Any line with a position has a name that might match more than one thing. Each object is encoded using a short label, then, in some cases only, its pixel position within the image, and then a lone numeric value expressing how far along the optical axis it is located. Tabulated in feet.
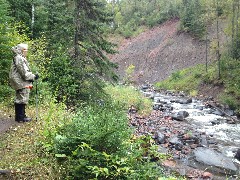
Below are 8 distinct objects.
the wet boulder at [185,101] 57.92
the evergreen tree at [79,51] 28.93
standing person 17.65
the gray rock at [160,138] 27.77
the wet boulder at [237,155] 24.93
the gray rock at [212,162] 21.92
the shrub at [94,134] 11.74
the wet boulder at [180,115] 41.03
